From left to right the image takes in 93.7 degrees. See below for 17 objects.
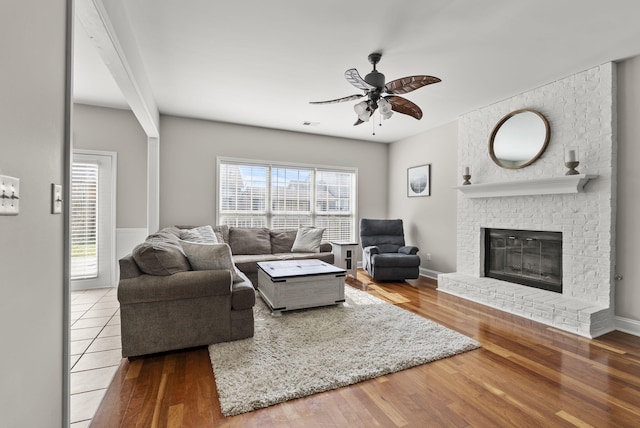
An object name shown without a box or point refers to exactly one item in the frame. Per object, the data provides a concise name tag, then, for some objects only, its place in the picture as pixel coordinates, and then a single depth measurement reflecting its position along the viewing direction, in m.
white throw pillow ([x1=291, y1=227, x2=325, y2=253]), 4.95
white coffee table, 3.23
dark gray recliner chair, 4.77
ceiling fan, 2.58
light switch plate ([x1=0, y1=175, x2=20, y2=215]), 0.79
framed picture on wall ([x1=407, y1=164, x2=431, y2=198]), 5.46
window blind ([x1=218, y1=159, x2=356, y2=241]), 5.25
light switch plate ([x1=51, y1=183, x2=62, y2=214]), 1.11
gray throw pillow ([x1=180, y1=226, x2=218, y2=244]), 3.93
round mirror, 3.67
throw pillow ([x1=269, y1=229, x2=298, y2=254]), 5.07
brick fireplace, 3.05
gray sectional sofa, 2.32
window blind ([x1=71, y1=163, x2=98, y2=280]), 4.31
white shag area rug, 1.95
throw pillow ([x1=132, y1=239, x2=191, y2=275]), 2.38
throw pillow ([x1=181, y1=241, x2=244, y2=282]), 2.62
